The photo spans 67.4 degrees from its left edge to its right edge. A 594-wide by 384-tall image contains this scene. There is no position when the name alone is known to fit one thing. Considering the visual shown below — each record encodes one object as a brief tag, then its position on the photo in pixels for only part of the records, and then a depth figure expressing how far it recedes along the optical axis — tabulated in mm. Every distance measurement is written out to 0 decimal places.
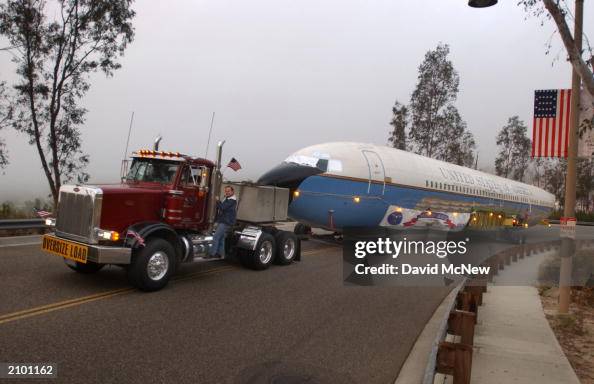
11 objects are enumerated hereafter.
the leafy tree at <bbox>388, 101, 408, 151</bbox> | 43938
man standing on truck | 10016
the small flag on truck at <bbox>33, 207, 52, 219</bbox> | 8945
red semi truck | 8016
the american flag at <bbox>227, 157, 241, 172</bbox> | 11634
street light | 6227
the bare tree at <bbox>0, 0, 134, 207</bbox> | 18375
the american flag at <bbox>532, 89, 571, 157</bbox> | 9406
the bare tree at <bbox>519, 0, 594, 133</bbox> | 5523
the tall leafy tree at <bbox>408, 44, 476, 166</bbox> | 40594
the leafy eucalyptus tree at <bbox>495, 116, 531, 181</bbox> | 63062
